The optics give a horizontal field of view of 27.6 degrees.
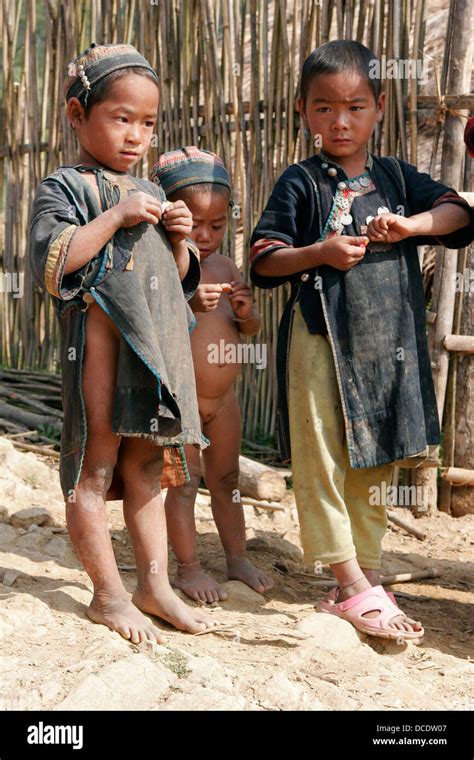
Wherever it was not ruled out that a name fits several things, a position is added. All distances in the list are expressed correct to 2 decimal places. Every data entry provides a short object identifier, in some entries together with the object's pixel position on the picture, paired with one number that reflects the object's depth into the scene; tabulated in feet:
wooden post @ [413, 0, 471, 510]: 13.24
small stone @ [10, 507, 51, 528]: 12.01
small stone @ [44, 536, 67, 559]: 11.18
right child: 9.68
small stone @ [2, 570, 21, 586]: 9.80
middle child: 10.28
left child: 8.54
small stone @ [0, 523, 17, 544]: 11.39
